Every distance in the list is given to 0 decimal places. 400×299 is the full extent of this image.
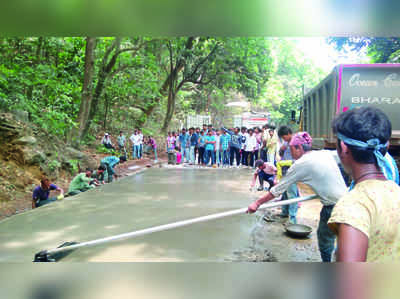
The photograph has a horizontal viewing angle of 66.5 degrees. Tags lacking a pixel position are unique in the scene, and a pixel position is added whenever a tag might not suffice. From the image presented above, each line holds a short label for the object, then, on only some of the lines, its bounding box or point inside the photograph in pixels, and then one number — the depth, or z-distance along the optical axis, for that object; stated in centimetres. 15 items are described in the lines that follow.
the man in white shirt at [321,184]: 287
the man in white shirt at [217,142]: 1289
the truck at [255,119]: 1973
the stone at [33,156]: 786
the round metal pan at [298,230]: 430
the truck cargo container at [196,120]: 2395
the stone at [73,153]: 1027
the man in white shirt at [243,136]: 1242
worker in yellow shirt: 92
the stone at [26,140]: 798
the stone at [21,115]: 849
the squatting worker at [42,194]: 581
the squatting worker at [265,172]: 660
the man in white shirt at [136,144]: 1499
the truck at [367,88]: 696
